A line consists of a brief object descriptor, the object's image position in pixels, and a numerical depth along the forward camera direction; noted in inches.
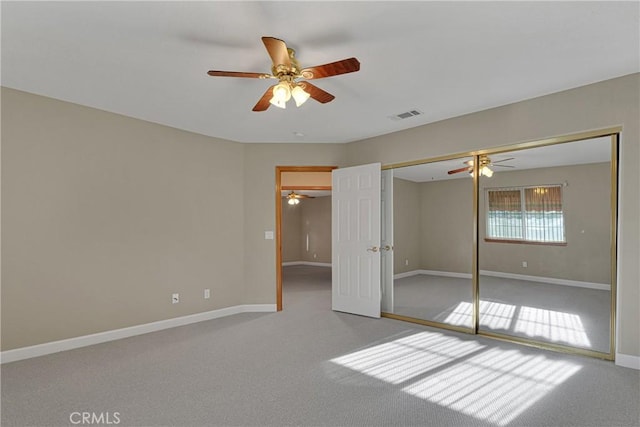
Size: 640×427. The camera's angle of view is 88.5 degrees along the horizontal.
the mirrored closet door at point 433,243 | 160.7
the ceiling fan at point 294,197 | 403.2
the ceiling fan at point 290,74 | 82.5
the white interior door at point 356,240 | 180.5
